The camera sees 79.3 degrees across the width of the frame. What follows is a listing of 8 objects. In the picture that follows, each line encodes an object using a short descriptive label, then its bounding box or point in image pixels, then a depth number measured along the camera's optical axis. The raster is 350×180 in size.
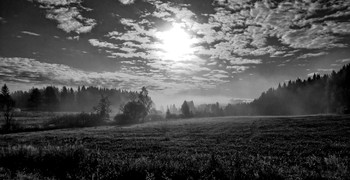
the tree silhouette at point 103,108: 91.29
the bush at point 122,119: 88.01
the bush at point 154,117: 113.47
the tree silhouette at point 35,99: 130.88
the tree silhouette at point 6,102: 67.29
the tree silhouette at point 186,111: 134.00
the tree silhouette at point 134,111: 89.38
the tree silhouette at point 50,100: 143.12
